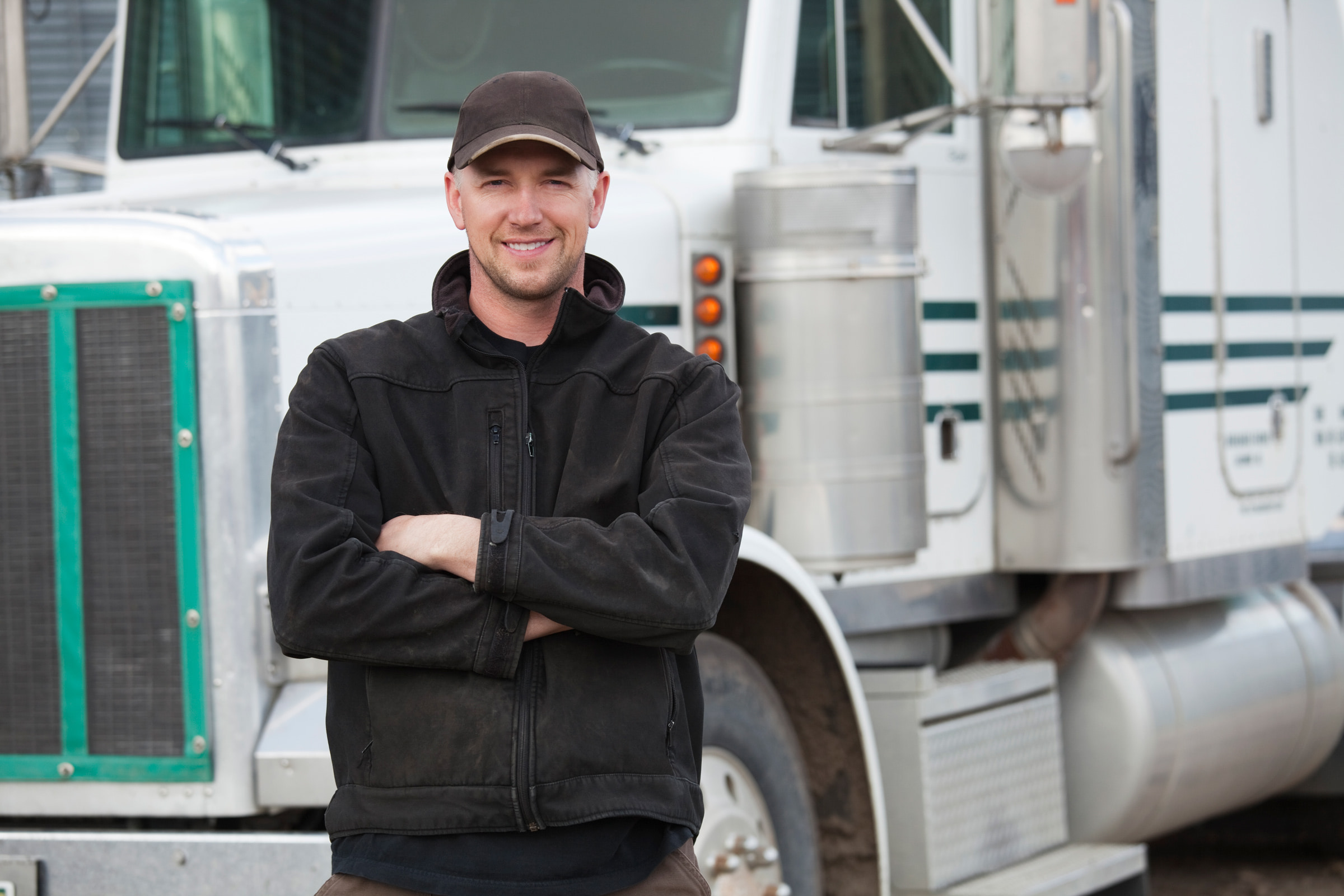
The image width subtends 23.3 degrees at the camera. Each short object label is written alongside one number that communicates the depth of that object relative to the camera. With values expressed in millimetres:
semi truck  5869
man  3804
